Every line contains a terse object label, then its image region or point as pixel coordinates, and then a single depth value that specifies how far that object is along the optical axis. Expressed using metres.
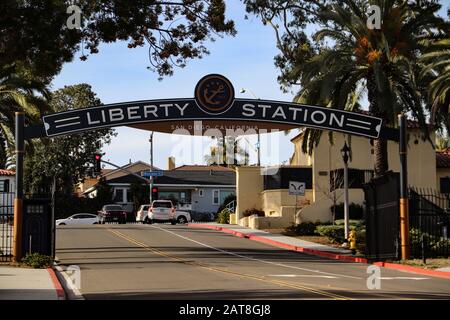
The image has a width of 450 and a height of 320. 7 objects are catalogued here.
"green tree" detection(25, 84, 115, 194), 70.56
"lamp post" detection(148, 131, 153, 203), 66.94
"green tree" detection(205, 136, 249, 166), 86.56
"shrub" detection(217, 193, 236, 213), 70.69
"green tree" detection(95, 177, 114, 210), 73.96
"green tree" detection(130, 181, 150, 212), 75.31
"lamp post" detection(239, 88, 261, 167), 61.28
